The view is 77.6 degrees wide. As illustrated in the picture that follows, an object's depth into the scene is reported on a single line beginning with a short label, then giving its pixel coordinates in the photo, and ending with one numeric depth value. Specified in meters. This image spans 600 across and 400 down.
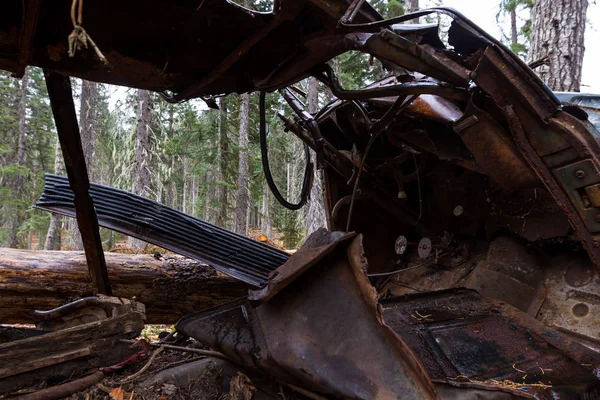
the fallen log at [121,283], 3.22
